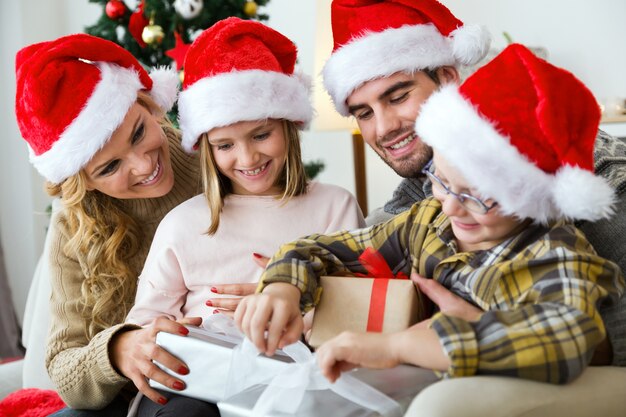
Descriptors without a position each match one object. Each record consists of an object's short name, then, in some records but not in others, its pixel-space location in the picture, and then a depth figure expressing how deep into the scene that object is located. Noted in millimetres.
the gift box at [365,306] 1178
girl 1621
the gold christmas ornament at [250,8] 2818
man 1676
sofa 928
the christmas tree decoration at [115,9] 2869
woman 1571
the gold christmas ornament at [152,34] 2799
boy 974
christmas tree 2803
